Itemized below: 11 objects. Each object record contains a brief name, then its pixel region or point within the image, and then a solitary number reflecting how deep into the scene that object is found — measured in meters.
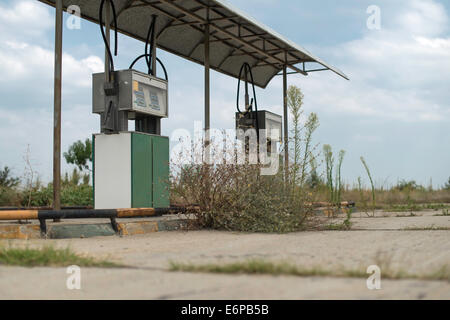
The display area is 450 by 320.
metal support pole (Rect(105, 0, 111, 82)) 8.90
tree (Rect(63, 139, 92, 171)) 26.94
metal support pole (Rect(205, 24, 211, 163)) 11.18
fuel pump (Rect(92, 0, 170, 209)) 8.78
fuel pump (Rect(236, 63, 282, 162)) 13.93
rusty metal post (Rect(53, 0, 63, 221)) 7.46
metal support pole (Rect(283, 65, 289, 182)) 15.19
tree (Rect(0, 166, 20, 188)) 16.77
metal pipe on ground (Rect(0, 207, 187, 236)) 6.62
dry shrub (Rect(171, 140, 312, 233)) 7.68
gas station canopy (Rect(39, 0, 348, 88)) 10.41
